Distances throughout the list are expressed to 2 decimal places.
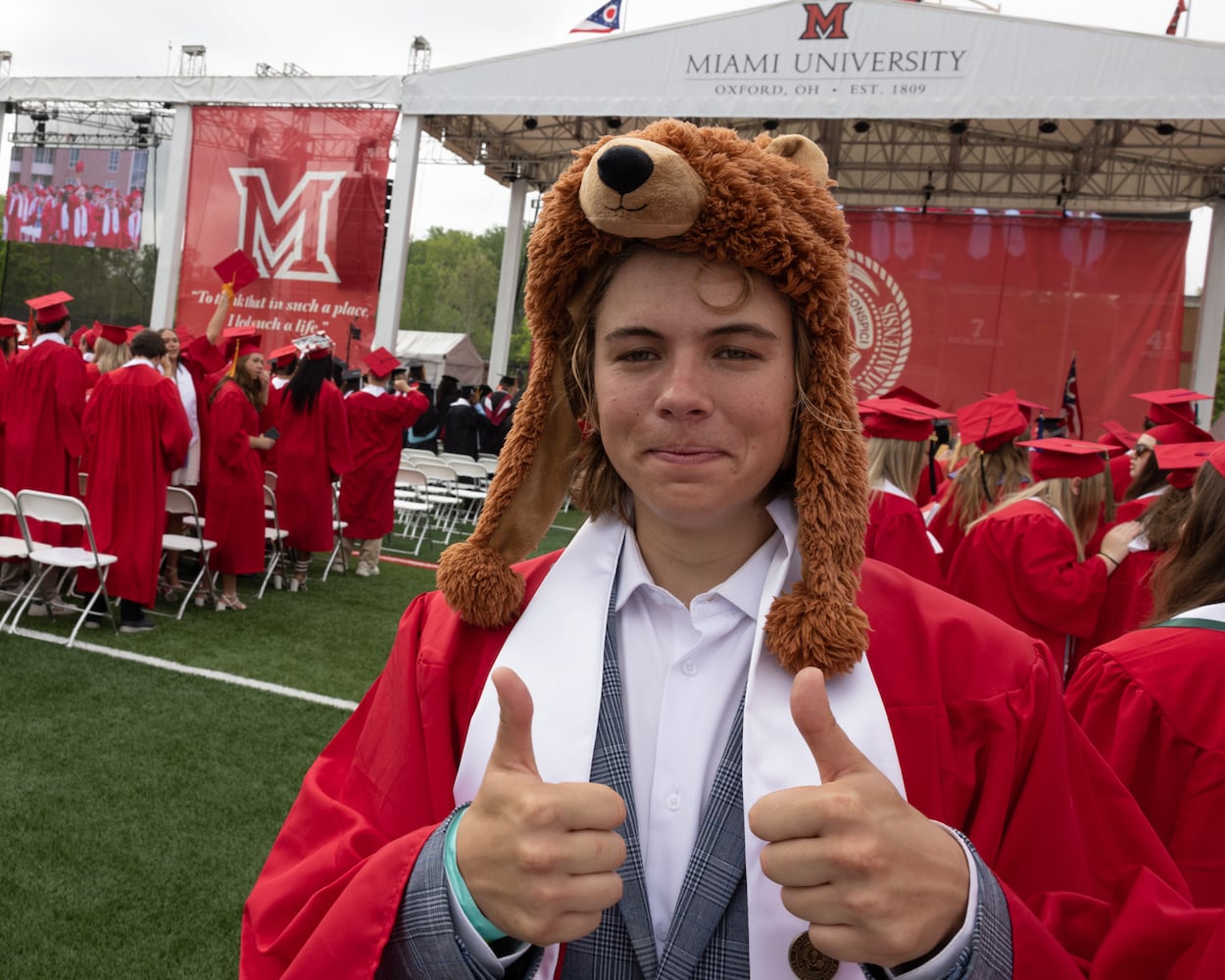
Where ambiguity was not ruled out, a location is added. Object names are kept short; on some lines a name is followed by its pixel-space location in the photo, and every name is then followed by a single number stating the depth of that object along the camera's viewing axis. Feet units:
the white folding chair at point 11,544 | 18.67
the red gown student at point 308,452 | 27.50
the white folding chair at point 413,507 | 36.14
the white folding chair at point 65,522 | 18.51
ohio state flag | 46.39
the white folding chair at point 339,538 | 29.76
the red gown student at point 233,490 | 23.27
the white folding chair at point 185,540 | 21.99
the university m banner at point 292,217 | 46.91
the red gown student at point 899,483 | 13.12
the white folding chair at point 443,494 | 37.14
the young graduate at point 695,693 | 3.35
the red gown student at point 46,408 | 21.76
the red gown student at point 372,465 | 30.83
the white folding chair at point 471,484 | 38.80
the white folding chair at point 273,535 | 25.84
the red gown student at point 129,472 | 20.40
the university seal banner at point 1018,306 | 50.01
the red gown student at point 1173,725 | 5.65
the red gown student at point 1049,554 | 12.67
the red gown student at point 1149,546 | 9.37
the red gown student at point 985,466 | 14.76
